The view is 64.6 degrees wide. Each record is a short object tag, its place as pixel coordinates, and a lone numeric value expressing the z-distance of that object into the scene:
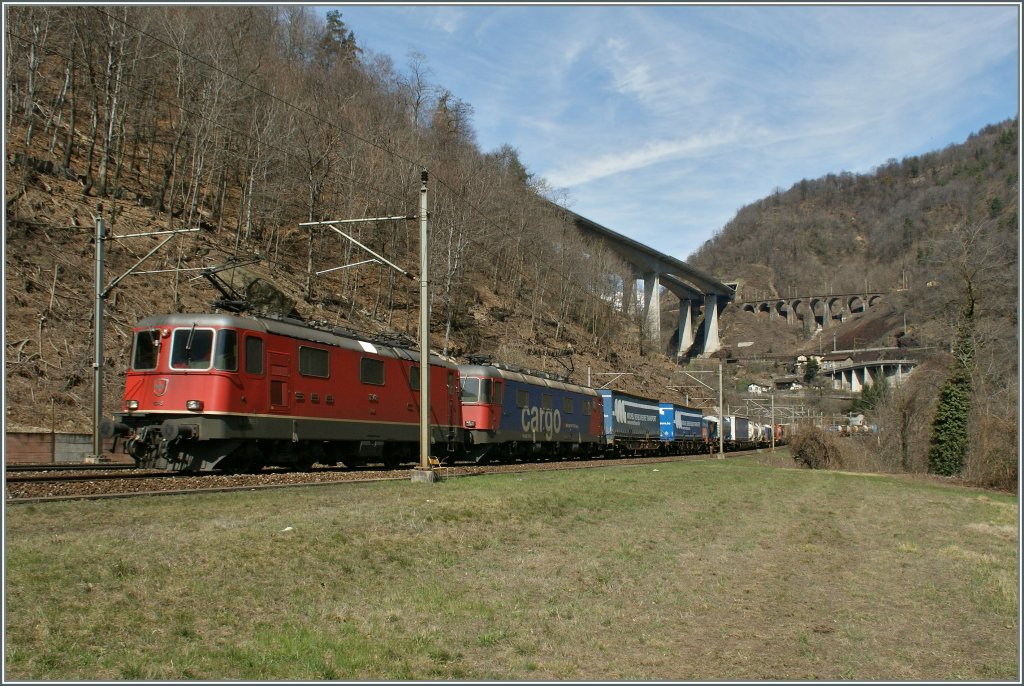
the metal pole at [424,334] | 19.95
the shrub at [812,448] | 49.50
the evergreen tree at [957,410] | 49.91
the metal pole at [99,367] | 23.53
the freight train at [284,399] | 18.53
